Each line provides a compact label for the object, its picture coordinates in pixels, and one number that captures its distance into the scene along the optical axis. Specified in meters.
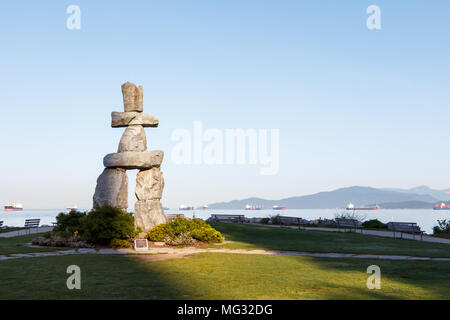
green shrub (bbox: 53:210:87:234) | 20.55
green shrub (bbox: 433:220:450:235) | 29.34
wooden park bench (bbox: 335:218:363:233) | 31.37
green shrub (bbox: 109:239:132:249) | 18.19
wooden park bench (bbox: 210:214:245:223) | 40.05
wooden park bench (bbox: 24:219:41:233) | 27.59
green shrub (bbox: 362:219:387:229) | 33.66
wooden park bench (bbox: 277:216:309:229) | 34.75
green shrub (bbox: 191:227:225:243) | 19.81
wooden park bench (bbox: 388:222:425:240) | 24.72
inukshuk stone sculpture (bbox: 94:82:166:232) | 21.02
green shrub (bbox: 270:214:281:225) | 37.82
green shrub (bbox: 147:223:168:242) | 19.30
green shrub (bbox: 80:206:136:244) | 18.58
